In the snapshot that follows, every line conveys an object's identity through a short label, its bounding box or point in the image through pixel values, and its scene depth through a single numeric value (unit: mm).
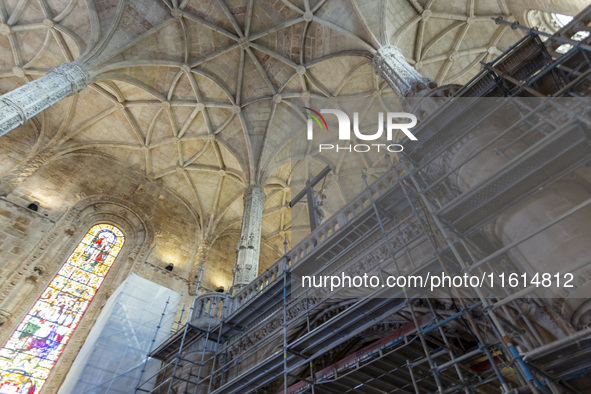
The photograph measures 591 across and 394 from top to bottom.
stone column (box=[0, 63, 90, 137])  8961
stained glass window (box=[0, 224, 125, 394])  10297
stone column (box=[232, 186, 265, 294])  11336
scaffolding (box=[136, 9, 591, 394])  3654
